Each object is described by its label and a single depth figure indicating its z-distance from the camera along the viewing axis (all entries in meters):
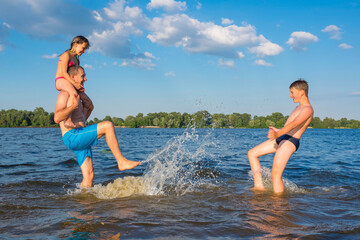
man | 5.48
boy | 6.16
